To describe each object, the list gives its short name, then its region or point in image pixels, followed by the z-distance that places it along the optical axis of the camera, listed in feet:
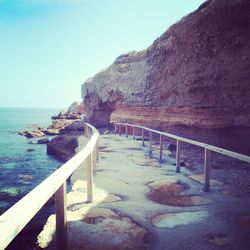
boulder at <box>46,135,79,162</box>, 65.47
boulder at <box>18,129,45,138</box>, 135.23
